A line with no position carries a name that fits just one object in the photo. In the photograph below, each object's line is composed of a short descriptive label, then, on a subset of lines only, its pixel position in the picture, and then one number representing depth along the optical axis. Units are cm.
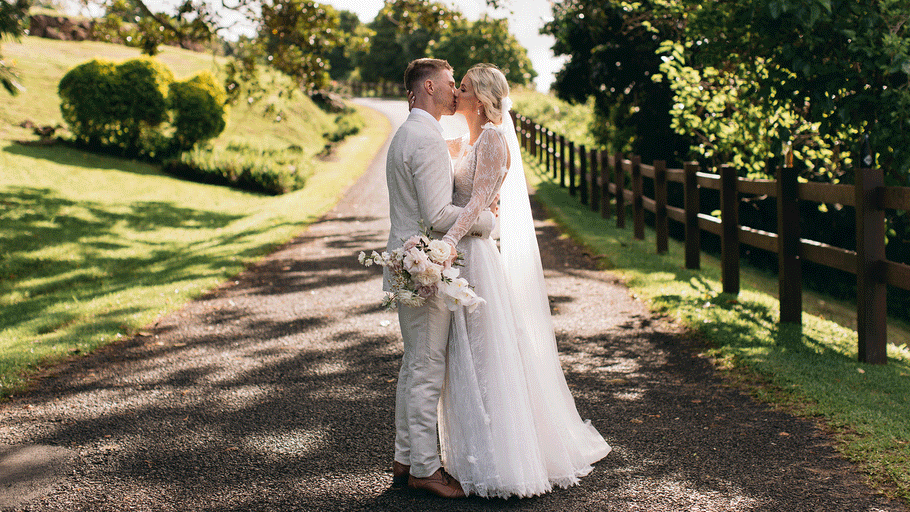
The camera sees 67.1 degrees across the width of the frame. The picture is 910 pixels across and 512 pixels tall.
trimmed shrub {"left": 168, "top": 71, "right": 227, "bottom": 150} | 1969
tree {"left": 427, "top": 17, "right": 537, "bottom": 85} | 3825
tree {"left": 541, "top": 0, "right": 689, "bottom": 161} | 1742
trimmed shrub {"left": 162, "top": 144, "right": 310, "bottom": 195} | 1833
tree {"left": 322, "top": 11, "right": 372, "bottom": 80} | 7900
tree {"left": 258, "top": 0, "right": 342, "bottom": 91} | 1315
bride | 329
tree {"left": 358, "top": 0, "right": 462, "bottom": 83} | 6481
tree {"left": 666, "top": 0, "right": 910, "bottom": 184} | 561
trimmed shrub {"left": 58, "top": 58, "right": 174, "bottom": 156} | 1780
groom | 320
